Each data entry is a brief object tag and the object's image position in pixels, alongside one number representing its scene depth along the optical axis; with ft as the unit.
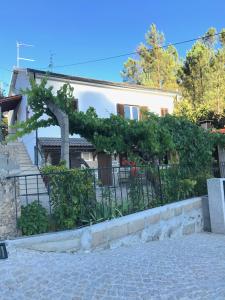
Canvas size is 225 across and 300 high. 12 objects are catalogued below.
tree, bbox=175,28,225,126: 64.16
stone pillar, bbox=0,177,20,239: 12.25
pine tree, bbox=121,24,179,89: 74.74
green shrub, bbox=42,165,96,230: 13.51
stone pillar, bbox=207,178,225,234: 19.47
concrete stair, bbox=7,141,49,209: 14.58
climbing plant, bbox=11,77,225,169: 19.14
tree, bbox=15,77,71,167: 18.56
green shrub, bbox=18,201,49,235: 12.65
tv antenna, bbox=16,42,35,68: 52.34
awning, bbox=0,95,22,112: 47.13
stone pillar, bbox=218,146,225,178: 28.33
